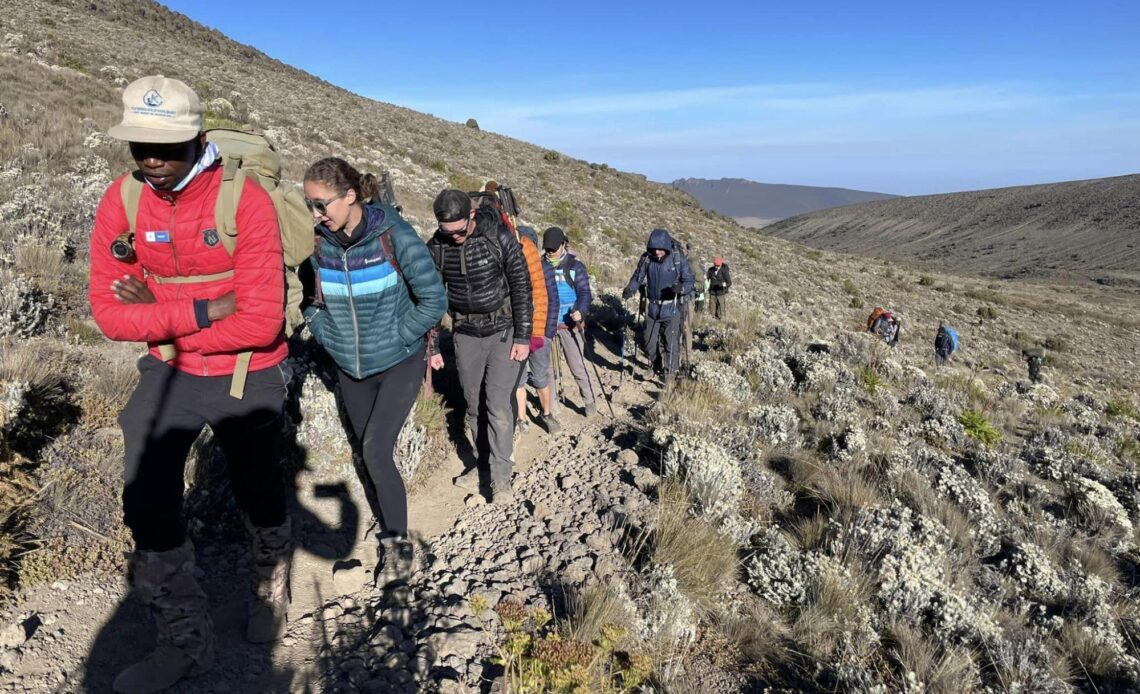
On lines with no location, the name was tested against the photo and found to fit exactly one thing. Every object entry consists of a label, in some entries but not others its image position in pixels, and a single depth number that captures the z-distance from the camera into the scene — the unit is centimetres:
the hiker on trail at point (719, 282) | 1170
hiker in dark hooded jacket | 716
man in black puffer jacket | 389
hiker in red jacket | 208
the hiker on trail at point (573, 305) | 614
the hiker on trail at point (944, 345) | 1461
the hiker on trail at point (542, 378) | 473
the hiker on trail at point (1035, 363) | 1582
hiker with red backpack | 1412
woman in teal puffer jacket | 298
